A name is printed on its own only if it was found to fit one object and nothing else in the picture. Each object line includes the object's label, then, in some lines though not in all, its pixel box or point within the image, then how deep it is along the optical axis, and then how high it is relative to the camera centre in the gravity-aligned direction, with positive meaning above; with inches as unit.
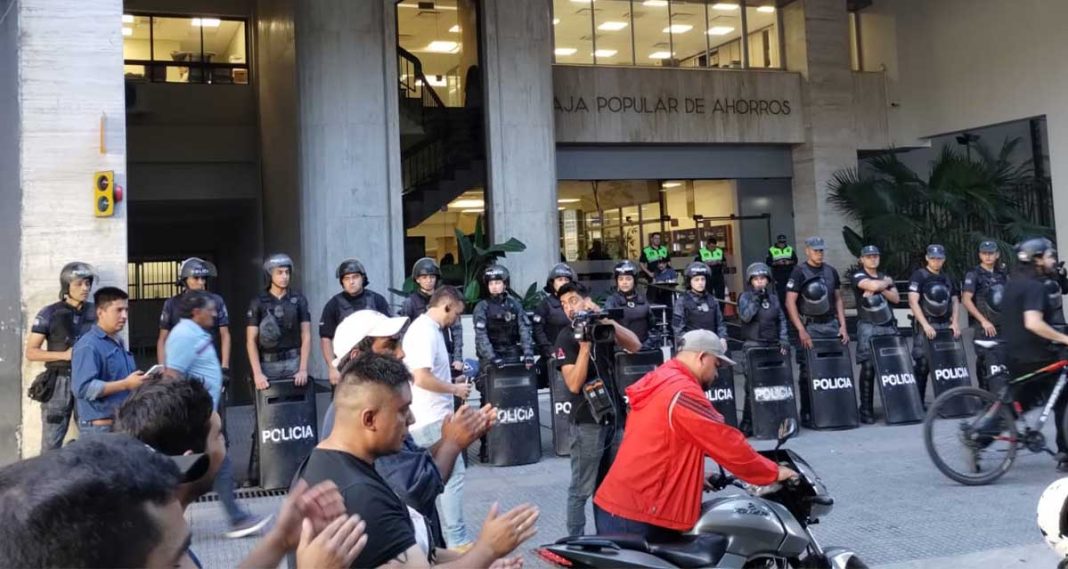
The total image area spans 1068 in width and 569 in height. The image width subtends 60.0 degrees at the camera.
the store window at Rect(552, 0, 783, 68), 781.9 +257.4
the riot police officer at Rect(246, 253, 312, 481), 344.5 +5.2
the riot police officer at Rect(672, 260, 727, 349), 403.9 +6.7
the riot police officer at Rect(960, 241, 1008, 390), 443.8 +9.3
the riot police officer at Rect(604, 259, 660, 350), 394.3 +9.4
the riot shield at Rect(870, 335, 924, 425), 411.8 -28.5
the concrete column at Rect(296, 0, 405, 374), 585.9 +121.3
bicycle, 298.5 -37.5
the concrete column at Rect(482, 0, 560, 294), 623.8 +136.3
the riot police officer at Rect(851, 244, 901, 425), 423.2 -0.8
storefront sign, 761.6 +188.0
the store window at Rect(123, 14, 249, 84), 746.2 +242.8
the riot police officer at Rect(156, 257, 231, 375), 348.8 +15.6
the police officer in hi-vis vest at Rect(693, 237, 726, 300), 757.9 +50.0
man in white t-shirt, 213.9 -13.0
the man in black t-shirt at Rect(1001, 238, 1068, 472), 299.3 -5.8
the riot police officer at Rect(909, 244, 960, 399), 432.5 +5.3
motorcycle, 145.1 -35.5
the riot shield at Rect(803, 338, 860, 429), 407.2 -30.3
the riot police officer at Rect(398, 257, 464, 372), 386.0 +20.1
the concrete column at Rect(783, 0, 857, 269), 828.0 +190.3
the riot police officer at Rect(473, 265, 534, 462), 392.3 +4.7
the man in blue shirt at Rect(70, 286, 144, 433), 234.2 -5.1
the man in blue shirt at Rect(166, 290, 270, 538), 245.8 -2.6
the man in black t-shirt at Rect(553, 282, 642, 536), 224.4 -26.3
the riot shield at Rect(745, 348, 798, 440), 393.7 -29.3
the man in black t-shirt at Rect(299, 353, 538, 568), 96.4 -15.1
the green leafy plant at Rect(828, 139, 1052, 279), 728.3 +84.7
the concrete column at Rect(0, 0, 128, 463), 321.1 +68.1
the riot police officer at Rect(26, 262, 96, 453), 288.2 +3.0
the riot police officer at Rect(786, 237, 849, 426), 417.7 +6.9
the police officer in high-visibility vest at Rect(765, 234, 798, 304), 749.9 +48.7
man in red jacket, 160.1 -23.8
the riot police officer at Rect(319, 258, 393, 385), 359.6 +14.5
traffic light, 327.6 +54.8
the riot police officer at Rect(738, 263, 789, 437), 408.8 +0.5
